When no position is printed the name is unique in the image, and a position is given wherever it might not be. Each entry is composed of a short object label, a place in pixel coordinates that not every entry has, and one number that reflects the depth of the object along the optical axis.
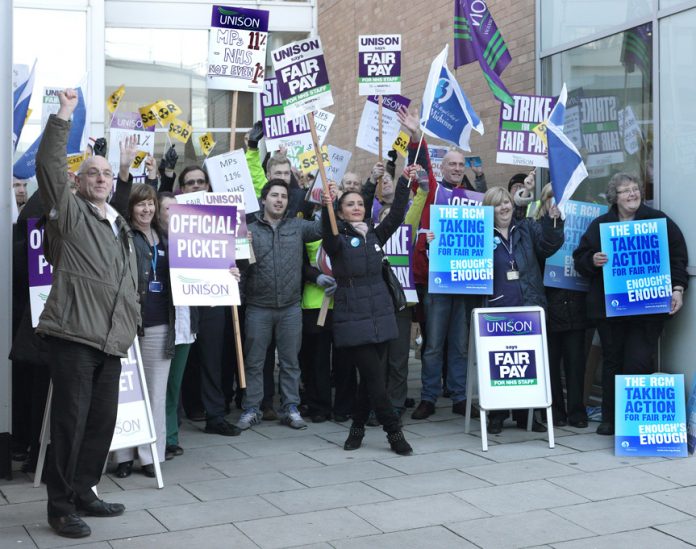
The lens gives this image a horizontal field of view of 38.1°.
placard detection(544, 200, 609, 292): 8.36
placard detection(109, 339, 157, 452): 6.60
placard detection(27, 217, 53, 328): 6.66
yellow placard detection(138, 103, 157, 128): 10.46
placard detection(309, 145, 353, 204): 10.59
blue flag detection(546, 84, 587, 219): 8.00
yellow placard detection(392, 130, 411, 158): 10.30
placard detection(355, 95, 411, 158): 10.49
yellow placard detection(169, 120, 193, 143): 10.21
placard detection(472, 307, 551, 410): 7.82
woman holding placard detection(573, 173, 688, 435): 7.82
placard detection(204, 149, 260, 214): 8.83
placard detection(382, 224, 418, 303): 8.75
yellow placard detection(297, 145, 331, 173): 10.20
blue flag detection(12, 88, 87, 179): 9.06
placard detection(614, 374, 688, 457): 7.22
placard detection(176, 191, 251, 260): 7.91
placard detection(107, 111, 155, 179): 10.20
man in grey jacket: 8.32
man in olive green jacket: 5.45
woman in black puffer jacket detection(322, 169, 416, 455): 7.39
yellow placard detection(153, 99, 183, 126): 10.25
